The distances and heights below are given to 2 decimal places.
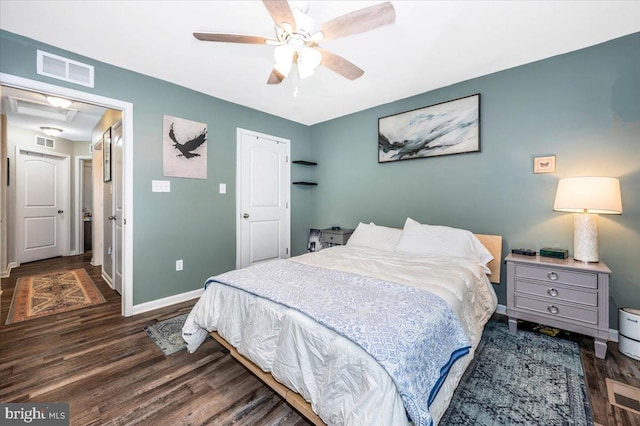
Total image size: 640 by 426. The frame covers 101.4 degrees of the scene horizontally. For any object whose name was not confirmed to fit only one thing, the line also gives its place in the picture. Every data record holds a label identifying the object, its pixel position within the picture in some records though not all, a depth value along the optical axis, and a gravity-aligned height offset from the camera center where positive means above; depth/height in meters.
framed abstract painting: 2.88 +0.97
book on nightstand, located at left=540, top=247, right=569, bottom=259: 2.23 -0.36
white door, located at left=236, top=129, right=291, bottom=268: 3.68 +0.19
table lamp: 1.97 +0.06
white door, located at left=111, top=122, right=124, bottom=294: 3.18 +0.06
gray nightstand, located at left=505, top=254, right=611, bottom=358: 1.94 -0.67
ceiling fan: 1.46 +1.12
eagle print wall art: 2.95 +0.74
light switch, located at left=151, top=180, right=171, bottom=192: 2.86 +0.28
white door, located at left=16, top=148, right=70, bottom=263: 4.73 +0.11
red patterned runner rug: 2.77 -1.04
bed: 1.08 -0.62
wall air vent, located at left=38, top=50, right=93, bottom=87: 2.24 +1.26
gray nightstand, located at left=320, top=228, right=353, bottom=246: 3.72 -0.37
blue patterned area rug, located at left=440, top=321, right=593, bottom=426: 1.42 -1.10
